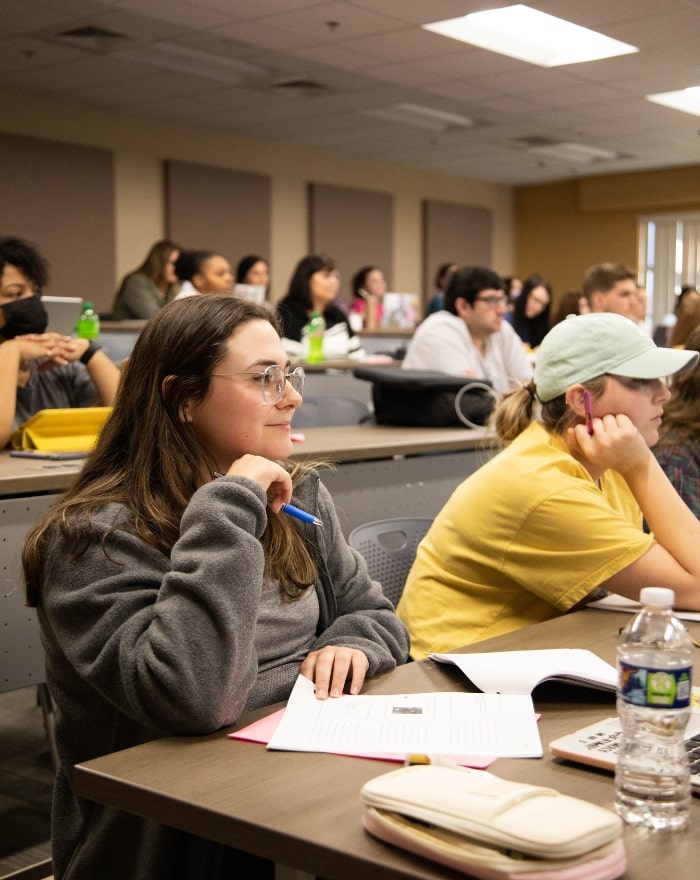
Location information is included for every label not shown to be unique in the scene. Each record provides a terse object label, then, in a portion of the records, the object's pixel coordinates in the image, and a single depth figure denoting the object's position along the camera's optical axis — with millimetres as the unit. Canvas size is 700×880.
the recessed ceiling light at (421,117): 9164
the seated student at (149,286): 7873
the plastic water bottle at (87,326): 4574
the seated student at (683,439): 2391
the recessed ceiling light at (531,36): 6531
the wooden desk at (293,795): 906
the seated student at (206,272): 6629
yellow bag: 2992
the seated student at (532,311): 9625
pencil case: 829
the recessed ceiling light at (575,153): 11078
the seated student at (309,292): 6770
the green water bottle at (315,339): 5924
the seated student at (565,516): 1786
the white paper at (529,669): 1321
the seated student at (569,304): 6824
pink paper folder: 1111
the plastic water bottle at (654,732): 988
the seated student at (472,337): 4879
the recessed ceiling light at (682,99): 8586
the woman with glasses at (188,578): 1247
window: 13141
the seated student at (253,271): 8430
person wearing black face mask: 3254
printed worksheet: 1154
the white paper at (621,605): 1808
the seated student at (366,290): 9453
